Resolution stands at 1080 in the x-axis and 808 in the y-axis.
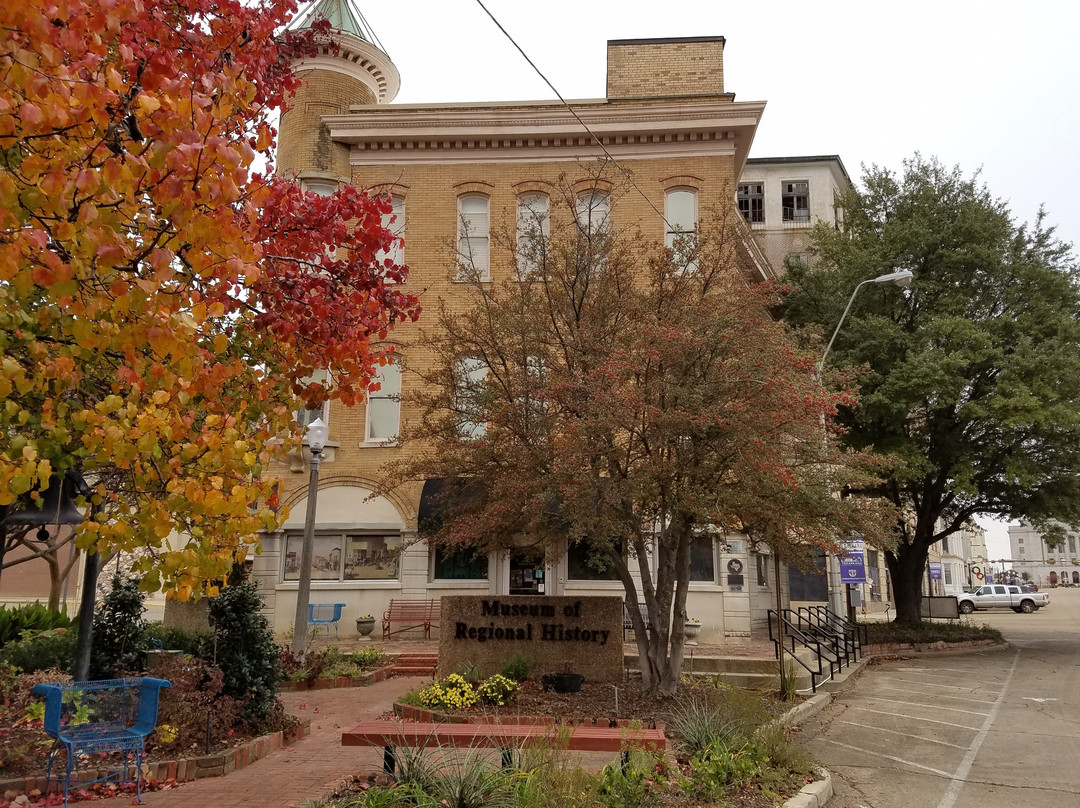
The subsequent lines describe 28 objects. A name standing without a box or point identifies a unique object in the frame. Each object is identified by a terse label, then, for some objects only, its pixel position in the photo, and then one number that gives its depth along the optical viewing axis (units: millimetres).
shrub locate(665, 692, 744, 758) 7926
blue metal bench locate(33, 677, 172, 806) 6598
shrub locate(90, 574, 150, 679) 9641
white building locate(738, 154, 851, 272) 39531
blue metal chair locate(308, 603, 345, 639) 20953
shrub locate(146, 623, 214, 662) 14055
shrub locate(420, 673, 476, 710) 10812
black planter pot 11930
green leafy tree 21797
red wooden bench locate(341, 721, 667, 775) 7492
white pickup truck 48250
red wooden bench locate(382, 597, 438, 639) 21844
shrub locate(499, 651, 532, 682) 12523
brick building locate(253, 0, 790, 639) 22594
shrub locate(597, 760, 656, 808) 6238
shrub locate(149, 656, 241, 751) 8250
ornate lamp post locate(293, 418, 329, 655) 14445
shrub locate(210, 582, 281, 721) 9164
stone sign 12852
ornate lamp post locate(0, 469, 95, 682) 7017
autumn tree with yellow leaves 3451
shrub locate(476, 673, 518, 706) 11109
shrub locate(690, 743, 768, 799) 6902
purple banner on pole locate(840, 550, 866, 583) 21141
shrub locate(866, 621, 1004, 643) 23016
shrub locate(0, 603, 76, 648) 15703
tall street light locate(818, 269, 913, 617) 25969
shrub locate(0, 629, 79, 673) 12547
